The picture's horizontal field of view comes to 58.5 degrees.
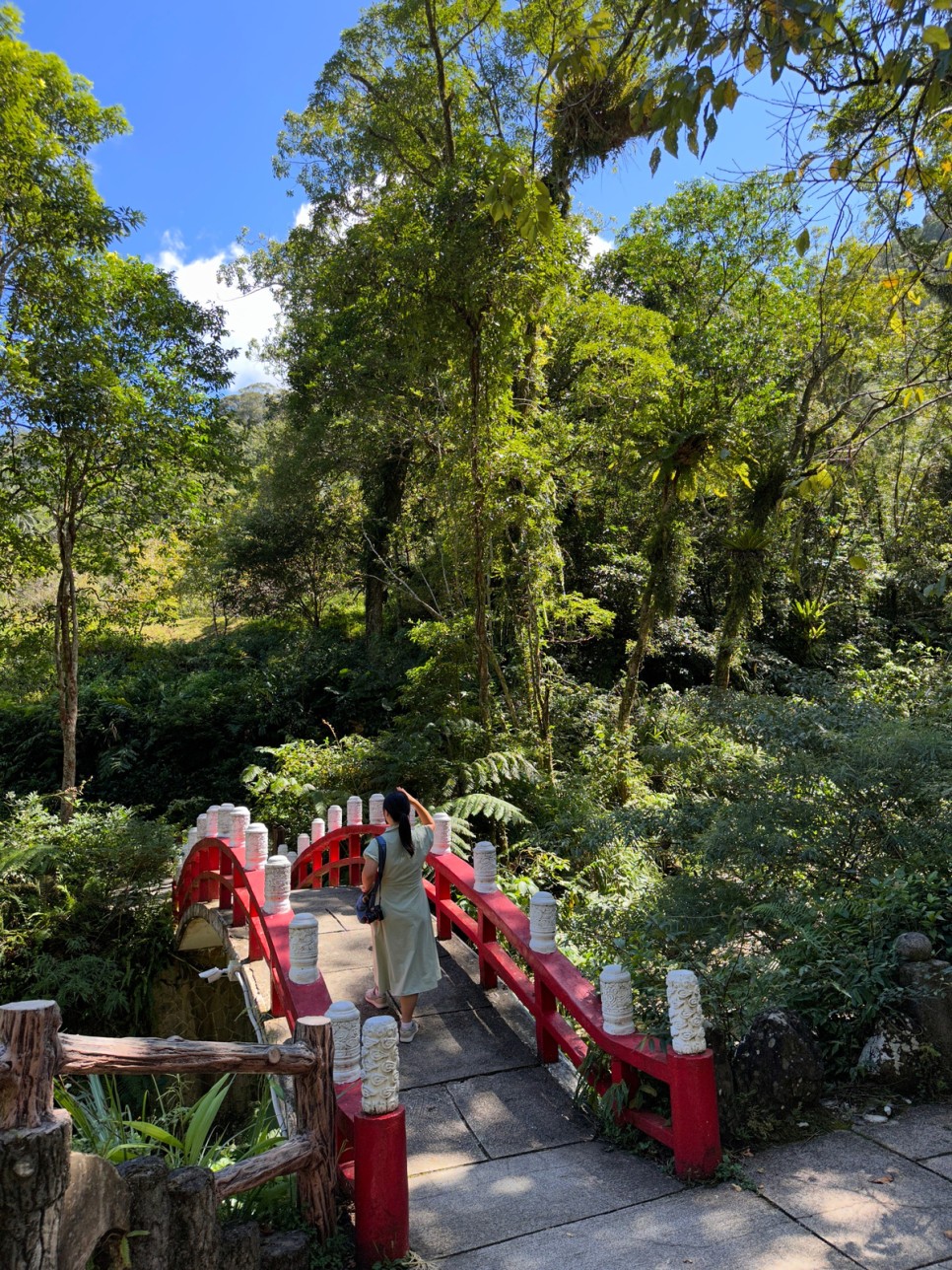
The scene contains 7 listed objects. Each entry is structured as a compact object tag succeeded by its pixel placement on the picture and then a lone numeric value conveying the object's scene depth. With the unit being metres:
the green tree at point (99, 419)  9.56
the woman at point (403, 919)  5.26
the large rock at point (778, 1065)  3.77
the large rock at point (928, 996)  3.97
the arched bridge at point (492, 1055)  3.48
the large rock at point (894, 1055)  3.95
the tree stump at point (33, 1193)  1.99
